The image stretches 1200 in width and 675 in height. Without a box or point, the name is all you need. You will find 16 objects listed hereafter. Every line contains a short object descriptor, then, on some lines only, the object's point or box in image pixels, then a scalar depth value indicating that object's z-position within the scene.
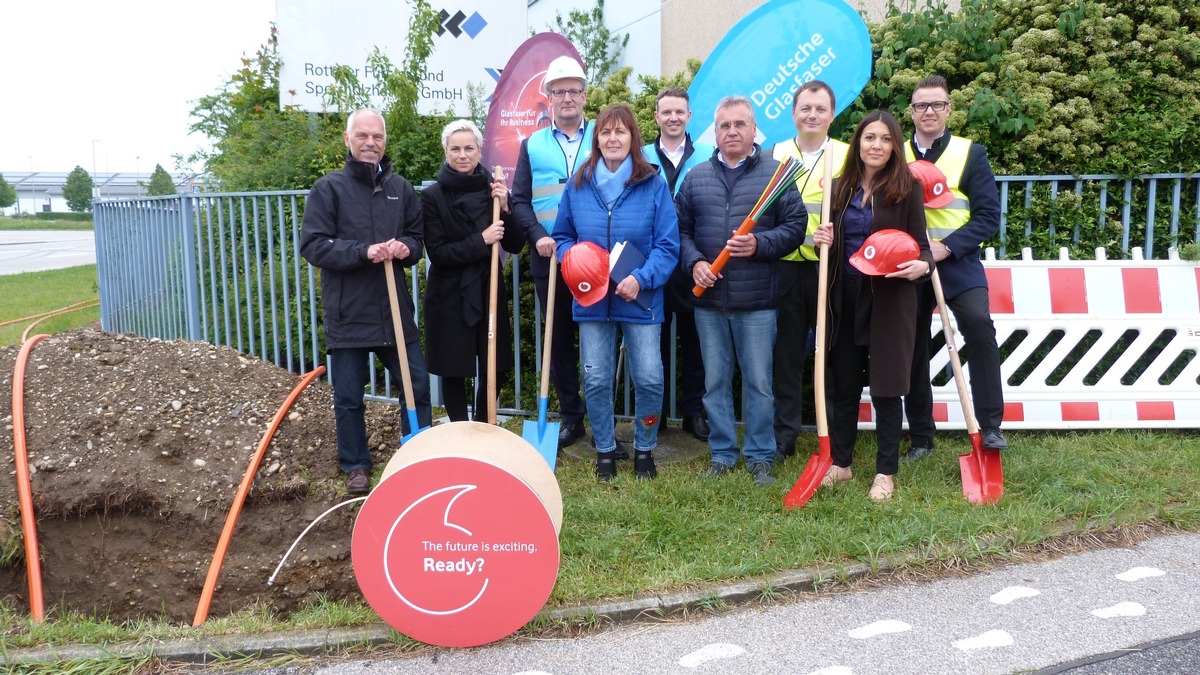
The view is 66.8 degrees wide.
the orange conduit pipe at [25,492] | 3.75
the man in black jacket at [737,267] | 4.34
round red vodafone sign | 3.08
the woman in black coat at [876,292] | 4.11
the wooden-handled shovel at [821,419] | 4.11
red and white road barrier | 5.21
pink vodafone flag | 6.32
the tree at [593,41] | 13.85
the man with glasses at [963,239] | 4.43
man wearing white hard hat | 4.93
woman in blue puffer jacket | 4.45
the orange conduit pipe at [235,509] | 3.71
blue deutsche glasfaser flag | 5.55
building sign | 9.77
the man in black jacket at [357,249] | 4.41
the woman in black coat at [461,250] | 4.74
